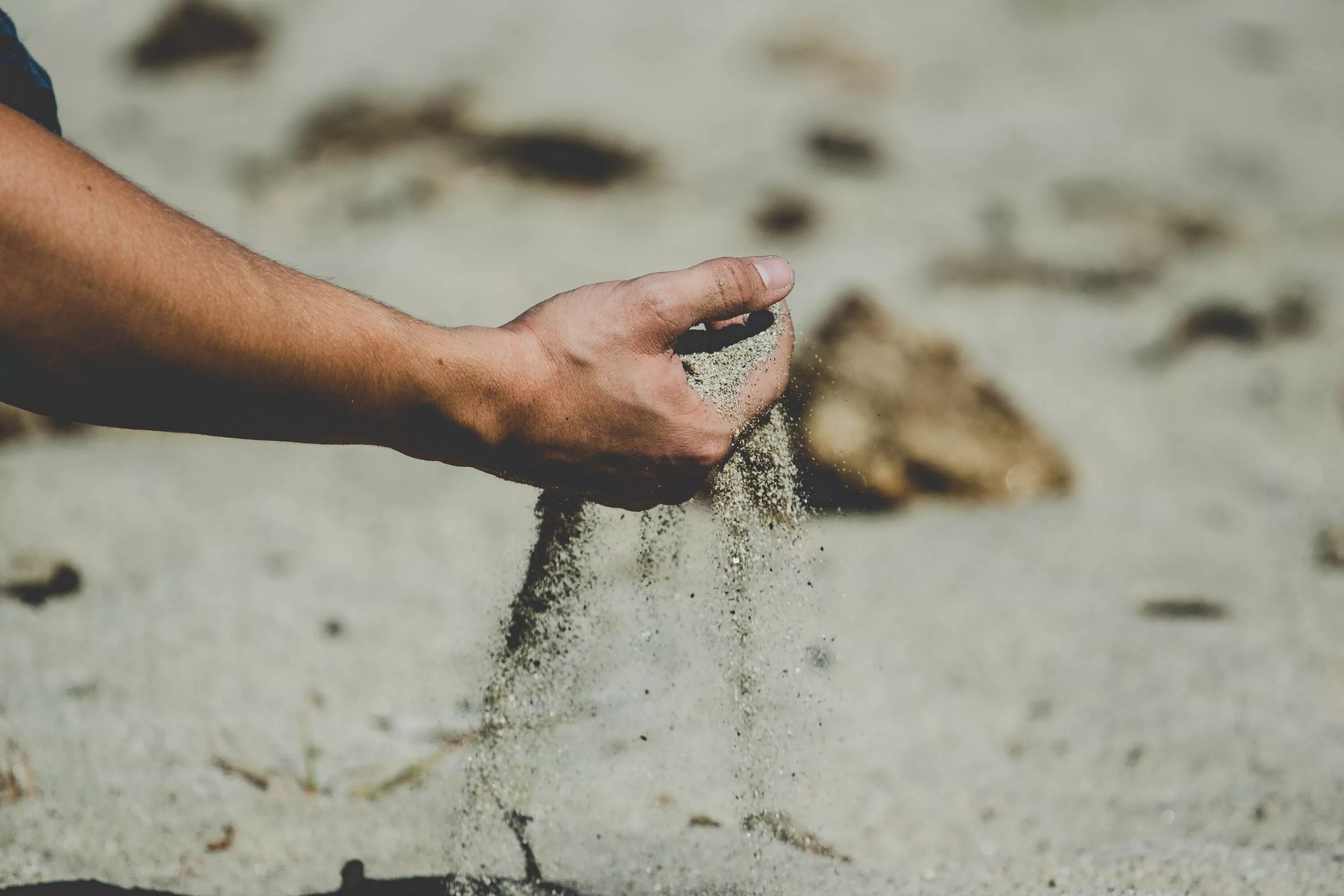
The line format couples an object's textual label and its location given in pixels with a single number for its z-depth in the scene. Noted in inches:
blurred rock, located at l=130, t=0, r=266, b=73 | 247.6
